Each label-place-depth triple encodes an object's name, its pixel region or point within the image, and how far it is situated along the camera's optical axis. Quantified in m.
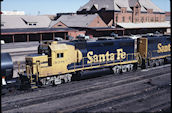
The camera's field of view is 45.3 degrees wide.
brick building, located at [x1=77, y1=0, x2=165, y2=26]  70.19
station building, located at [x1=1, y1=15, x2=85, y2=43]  49.50
